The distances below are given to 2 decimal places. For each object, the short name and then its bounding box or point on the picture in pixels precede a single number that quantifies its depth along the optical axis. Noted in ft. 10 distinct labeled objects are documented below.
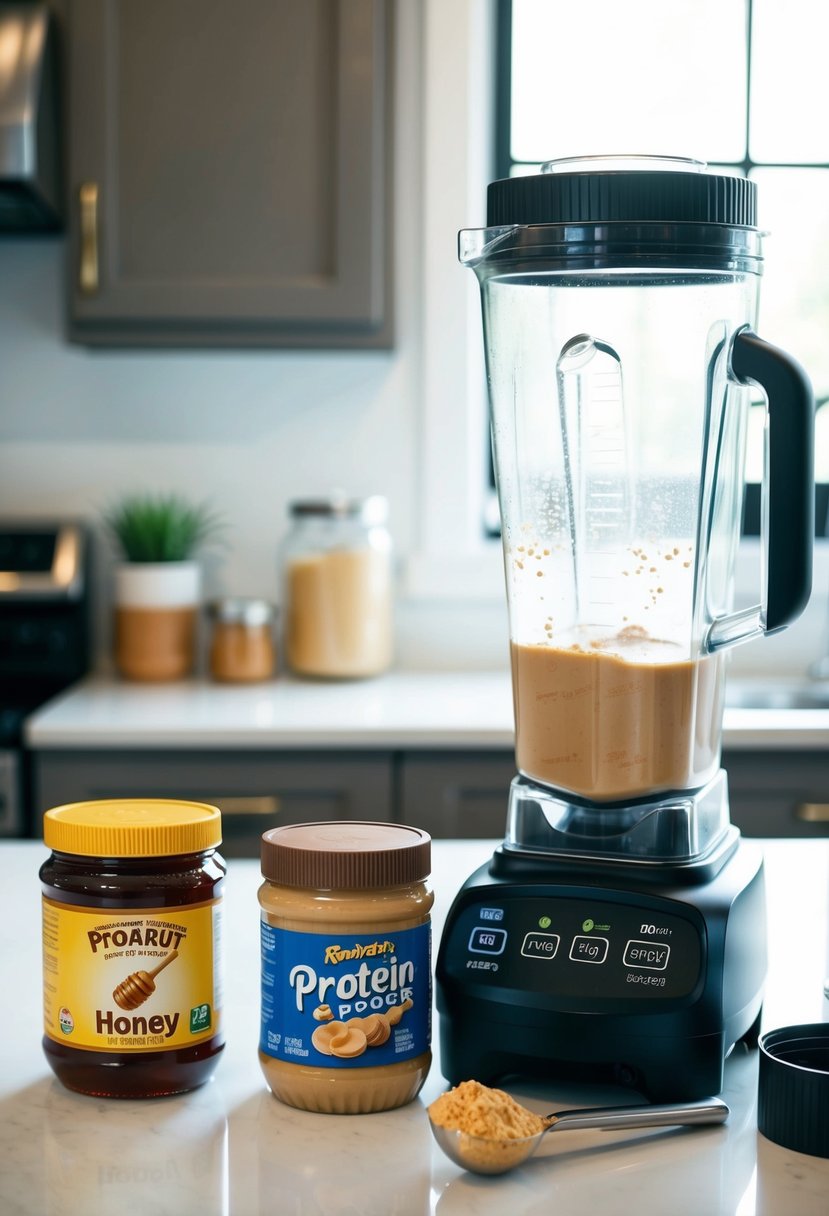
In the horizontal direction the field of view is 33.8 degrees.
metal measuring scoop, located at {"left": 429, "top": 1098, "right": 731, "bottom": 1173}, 2.13
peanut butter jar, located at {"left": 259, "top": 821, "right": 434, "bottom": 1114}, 2.34
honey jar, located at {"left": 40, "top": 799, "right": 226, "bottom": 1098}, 2.36
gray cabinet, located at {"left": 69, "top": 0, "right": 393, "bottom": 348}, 7.39
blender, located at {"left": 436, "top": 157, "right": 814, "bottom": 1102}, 2.46
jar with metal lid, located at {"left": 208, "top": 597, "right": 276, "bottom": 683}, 7.99
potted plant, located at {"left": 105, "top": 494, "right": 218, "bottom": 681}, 8.11
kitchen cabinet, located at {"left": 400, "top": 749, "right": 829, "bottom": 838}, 6.74
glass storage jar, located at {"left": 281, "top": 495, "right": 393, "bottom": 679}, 7.98
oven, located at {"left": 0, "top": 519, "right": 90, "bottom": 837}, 8.00
